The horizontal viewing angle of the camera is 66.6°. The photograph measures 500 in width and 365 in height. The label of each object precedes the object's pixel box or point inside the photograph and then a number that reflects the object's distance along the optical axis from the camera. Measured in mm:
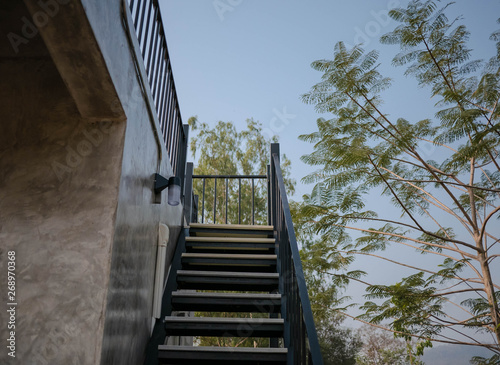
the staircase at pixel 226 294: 2320
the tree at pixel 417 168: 3971
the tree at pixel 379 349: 10227
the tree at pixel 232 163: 11961
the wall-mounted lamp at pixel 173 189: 2773
